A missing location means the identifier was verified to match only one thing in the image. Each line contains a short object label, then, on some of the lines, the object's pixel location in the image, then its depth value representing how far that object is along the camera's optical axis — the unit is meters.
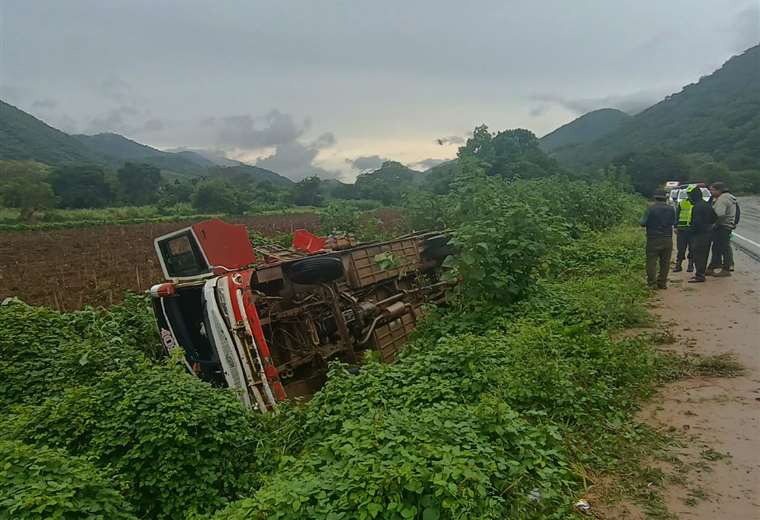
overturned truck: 5.89
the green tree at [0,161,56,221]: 41.00
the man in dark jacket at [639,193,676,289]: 8.14
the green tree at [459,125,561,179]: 35.41
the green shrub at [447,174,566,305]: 6.54
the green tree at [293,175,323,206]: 65.44
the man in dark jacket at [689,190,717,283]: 8.59
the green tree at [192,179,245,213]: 50.62
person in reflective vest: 9.47
